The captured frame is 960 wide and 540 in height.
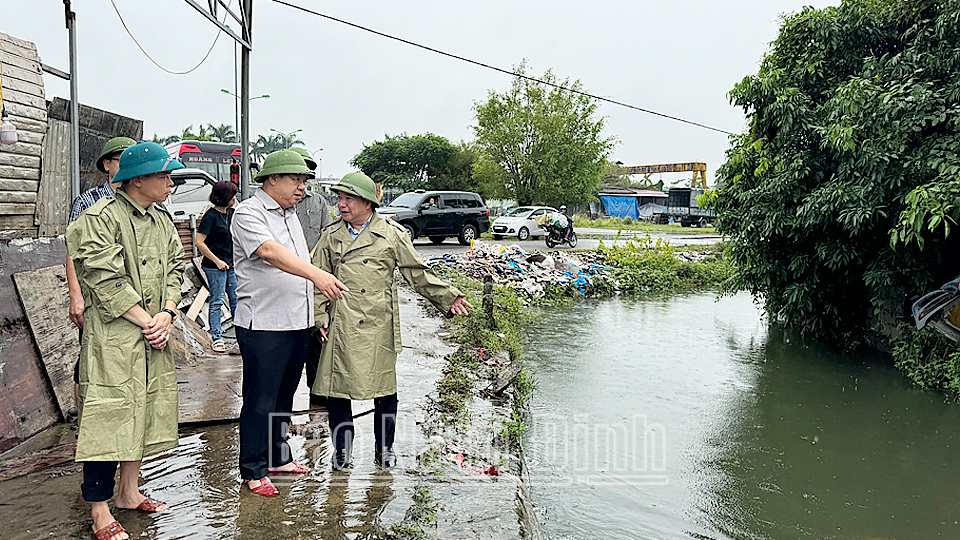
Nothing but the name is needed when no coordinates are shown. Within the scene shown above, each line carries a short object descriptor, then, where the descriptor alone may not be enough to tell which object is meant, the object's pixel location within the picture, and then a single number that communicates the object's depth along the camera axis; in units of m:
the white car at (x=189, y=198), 11.88
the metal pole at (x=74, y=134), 5.17
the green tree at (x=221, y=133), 45.19
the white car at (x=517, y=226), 23.02
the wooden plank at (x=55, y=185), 4.92
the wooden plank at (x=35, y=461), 3.48
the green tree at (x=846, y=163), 7.14
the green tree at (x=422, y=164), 44.22
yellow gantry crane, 47.91
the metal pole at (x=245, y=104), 7.36
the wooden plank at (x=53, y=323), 4.21
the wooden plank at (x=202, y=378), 4.52
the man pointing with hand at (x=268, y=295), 3.13
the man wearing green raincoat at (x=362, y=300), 3.49
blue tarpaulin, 46.75
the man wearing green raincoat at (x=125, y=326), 2.67
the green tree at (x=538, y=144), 33.69
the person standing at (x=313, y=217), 4.72
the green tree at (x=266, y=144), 46.25
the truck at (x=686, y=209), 40.41
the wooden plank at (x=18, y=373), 3.83
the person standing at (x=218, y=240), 5.89
